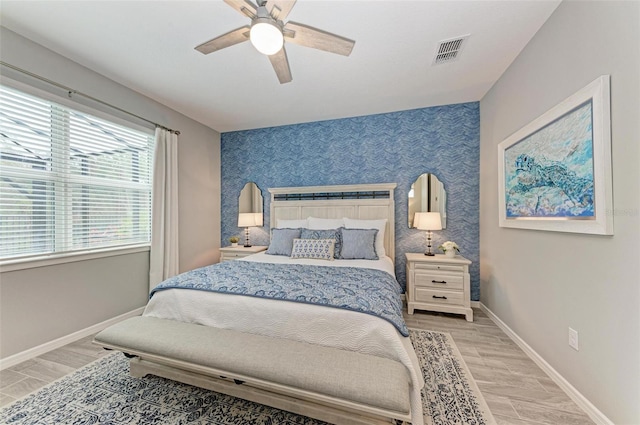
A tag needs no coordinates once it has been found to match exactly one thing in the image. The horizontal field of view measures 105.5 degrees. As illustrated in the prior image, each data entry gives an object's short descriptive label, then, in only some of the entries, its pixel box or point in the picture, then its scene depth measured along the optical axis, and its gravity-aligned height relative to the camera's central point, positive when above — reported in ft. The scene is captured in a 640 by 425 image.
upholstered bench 3.76 -2.68
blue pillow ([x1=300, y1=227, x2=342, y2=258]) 10.19 -0.86
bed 4.17 -2.35
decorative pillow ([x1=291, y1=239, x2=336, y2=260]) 9.63 -1.36
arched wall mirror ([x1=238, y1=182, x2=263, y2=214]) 13.94 +0.93
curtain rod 6.44 +3.93
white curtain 10.16 +0.23
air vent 6.87 +4.91
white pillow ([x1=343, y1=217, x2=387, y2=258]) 10.37 -0.50
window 6.63 +1.17
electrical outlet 5.28 -2.74
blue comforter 5.18 -1.79
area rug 4.80 -4.02
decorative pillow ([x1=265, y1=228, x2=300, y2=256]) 10.55 -1.14
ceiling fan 4.71 +3.92
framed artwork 4.57 +1.09
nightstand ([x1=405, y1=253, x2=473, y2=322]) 9.30 -2.74
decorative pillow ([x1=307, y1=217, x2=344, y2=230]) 11.27 -0.38
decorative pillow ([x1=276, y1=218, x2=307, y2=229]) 11.80 -0.44
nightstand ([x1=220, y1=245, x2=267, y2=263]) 12.30 -1.87
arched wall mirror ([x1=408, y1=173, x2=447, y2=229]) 11.06 +0.84
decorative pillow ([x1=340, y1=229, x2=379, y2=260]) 9.71 -1.22
